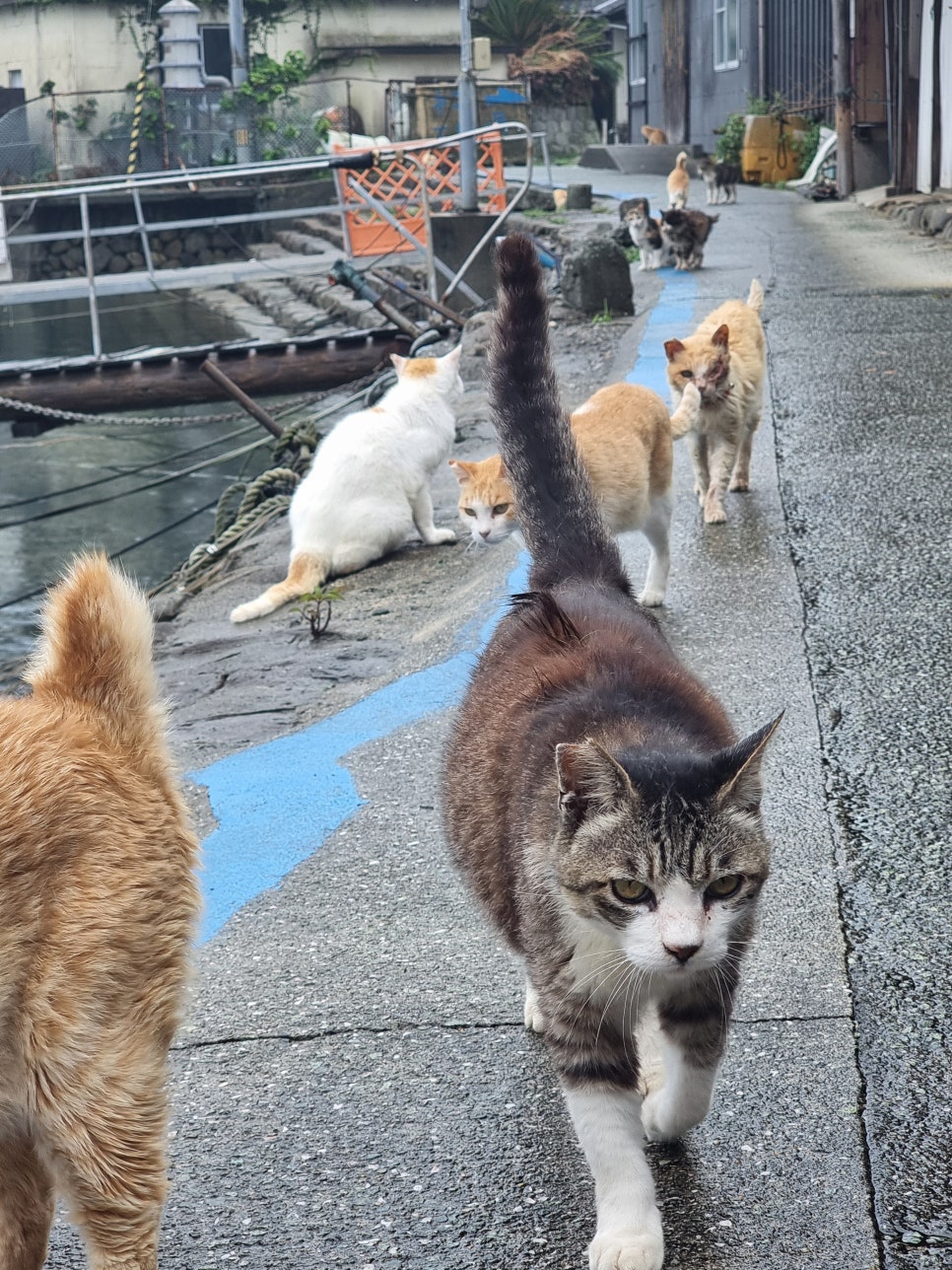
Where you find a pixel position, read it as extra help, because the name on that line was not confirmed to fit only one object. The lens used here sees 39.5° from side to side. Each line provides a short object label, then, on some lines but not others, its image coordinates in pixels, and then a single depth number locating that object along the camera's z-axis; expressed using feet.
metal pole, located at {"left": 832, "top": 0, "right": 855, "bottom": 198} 63.26
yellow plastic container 80.02
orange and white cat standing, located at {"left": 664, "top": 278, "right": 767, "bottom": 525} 20.45
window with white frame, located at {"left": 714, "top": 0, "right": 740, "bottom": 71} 90.63
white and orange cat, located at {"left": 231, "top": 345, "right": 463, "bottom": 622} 24.07
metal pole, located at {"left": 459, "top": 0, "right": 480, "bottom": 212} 61.26
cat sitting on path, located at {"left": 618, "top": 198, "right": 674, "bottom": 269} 49.75
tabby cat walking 7.31
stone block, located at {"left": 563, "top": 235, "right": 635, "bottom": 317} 41.29
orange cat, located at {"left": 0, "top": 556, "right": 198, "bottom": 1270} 6.71
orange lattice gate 53.11
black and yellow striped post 74.28
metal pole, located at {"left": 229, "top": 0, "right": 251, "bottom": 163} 97.45
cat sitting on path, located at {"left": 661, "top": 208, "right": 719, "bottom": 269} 47.09
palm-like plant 123.24
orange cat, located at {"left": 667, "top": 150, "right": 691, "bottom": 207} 67.72
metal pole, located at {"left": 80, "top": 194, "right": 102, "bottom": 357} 39.24
